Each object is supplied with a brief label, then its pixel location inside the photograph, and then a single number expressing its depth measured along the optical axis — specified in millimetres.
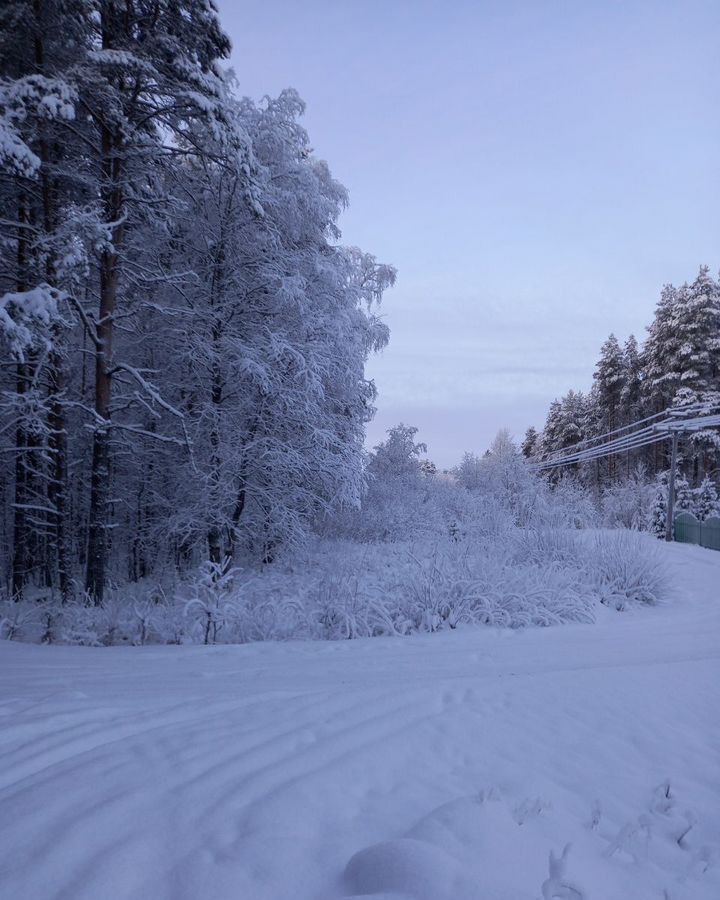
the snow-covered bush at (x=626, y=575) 7852
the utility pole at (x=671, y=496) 20469
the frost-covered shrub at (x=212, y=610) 6047
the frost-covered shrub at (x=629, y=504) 24391
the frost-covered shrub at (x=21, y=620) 6480
